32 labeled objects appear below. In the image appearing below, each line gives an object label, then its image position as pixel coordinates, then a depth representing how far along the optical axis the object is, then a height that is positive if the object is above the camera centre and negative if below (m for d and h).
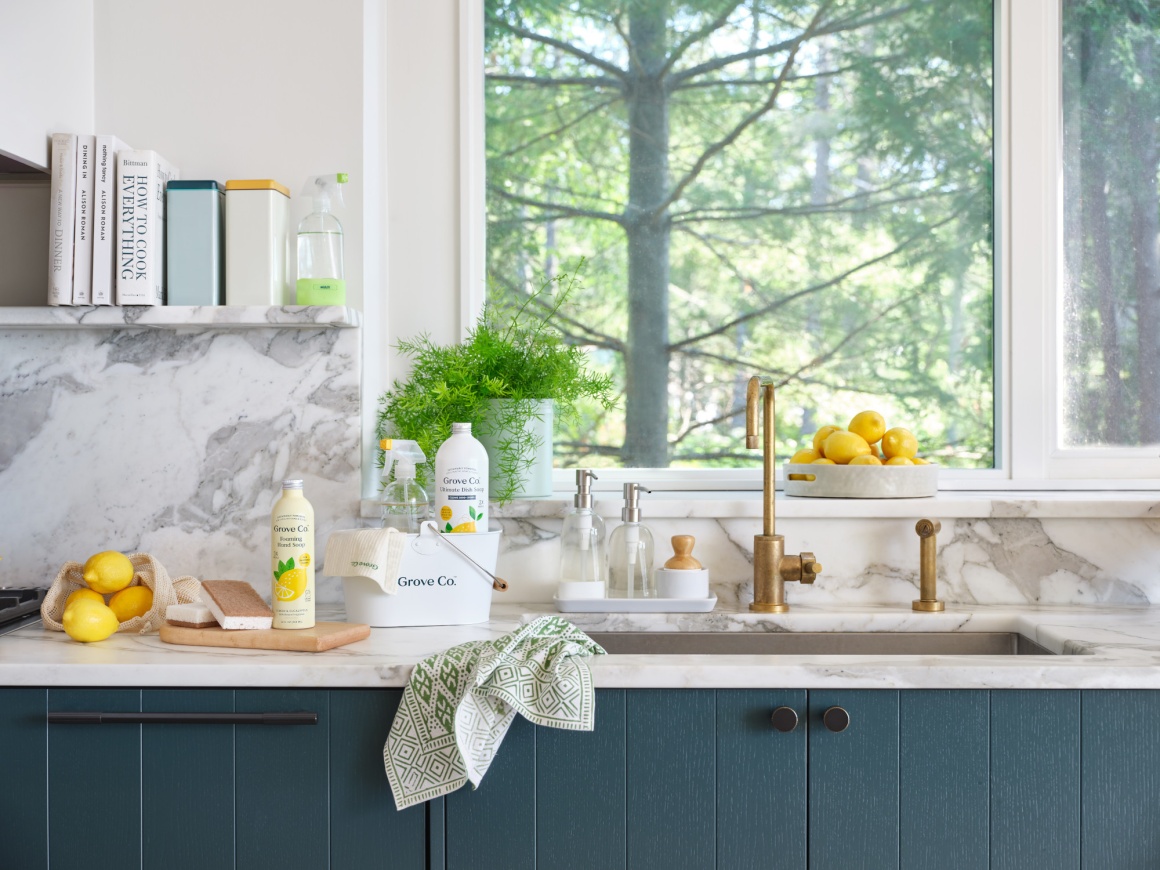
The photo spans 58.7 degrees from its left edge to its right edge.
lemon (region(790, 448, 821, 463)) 2.02 -0.04
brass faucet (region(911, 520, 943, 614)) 1.85 -0.24
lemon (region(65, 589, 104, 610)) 1.60 -0.25
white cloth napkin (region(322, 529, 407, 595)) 1.63 -0.19
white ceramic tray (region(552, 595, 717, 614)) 1.82 -0.30
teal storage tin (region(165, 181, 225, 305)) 1.81 +0.34
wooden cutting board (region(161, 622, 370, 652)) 1.50 -0.30
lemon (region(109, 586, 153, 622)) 1.69 -0.27
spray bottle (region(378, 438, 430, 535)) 1.74 -0.10
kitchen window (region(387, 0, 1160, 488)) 2.10 +0.38
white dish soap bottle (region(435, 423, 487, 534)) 1.71 -0.09
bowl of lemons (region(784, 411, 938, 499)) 1.94 -0.05
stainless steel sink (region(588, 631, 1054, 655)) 1.81 -0.36
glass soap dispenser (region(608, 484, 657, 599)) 1.88 -0.22
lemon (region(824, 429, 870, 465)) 1.97 -0.02
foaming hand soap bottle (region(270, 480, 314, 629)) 1.56 -0.18
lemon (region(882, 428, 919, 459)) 1.98 -0.01
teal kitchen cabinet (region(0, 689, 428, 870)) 1.42 -0.49
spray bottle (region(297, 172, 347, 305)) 1.88 +0.36
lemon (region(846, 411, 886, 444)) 2.00 +0.02
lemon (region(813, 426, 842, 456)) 2.02 +0.01
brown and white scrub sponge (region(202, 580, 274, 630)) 1.55 -0.26
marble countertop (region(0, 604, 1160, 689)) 1.40 -0.32
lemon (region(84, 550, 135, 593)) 1.66 -0.22
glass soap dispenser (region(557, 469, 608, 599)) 1.84 -0.20
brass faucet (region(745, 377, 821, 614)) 1.85 -0.21
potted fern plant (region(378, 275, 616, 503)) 1.93 +0.08
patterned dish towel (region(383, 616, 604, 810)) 1.35 -0.36
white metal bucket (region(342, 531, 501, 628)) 1.67 -0.25
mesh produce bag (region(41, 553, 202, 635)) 1.67 -0.26
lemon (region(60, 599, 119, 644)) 1.56 -0.28
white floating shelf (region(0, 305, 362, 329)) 1.79 +0.21
